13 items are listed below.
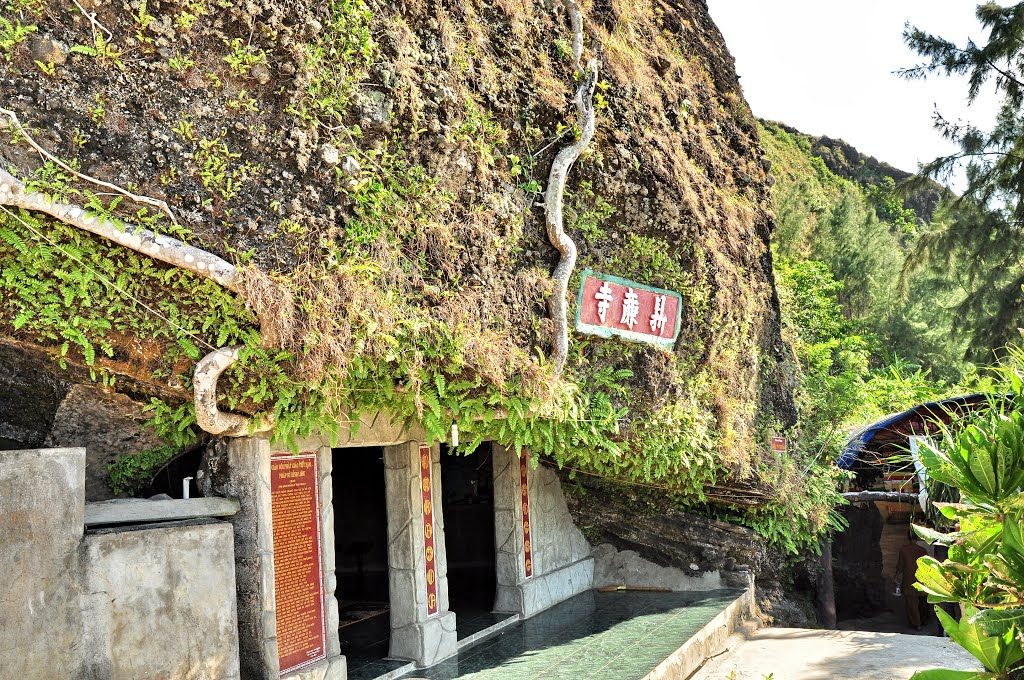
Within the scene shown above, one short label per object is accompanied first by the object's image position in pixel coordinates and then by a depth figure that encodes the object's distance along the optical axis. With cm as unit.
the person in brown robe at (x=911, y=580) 1102
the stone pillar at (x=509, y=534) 926
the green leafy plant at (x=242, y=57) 575
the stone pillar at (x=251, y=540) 561
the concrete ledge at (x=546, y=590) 923
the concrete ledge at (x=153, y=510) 489
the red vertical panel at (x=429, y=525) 769
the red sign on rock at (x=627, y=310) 796
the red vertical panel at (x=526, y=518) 952
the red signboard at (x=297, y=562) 600
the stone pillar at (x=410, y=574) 741
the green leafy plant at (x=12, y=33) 499
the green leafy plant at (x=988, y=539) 322
